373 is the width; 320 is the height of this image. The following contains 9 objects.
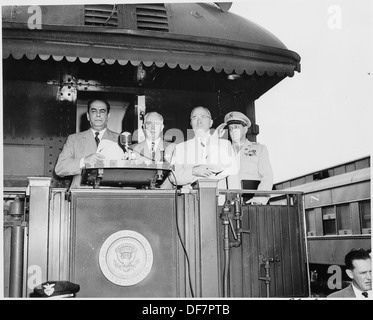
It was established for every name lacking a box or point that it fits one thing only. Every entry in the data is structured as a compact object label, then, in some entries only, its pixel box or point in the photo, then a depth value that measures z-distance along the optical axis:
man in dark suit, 3.37
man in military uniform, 3.92
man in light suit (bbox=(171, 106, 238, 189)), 3.86
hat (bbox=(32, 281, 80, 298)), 2.88
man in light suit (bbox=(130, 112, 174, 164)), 3.79
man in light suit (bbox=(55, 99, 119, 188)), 3.66
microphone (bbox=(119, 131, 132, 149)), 3.20
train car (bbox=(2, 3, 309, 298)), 3.09
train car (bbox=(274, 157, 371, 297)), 6.07
